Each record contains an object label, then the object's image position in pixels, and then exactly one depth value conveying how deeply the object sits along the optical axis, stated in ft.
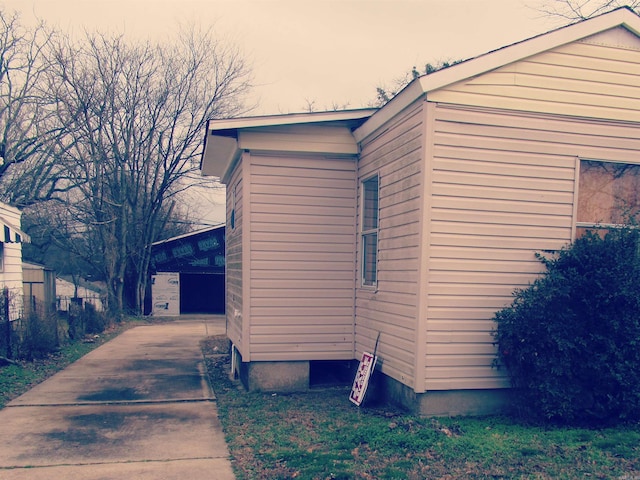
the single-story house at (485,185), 16.63
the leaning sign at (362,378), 19.08
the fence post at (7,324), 27.71
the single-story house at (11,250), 38.06
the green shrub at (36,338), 29.09
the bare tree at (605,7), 37.09
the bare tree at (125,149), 61.36
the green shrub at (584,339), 14.97
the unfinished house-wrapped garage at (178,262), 72.79
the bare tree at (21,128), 56.34
